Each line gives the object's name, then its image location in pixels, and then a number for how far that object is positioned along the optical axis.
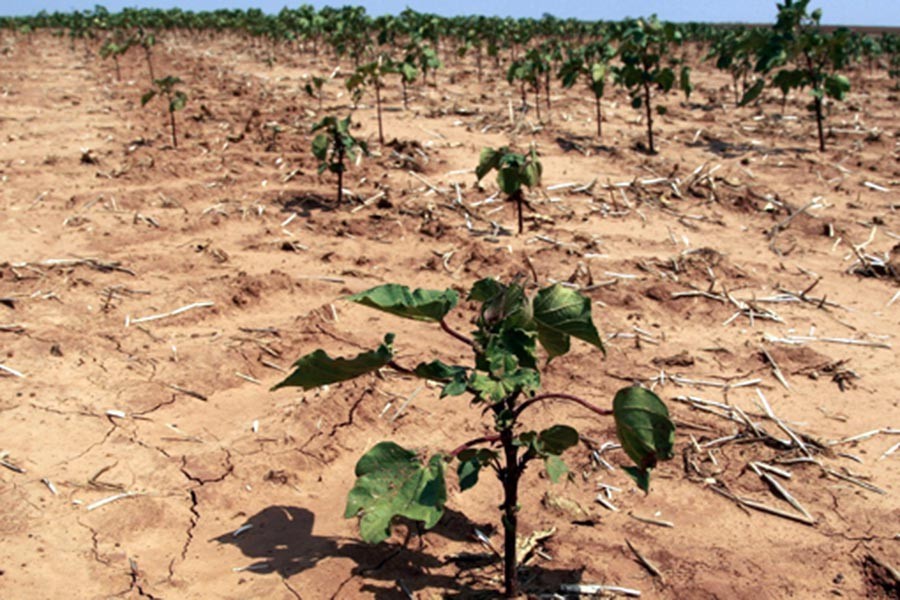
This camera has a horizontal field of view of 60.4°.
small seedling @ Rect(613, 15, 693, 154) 8.93
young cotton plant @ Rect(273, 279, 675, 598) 2.20
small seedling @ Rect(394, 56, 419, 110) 11.09
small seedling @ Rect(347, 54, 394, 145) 9.15
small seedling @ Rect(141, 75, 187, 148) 8.94
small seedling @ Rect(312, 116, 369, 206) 7.09
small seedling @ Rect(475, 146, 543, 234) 6.27
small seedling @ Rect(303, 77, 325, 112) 10.44
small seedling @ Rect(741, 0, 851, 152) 9.53
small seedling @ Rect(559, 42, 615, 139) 9.62
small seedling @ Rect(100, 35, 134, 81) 14.19
